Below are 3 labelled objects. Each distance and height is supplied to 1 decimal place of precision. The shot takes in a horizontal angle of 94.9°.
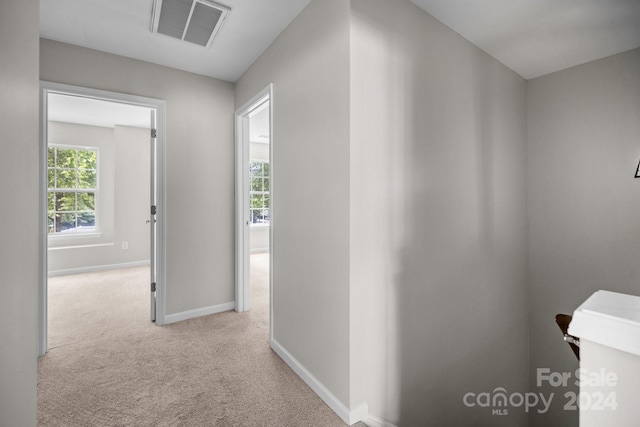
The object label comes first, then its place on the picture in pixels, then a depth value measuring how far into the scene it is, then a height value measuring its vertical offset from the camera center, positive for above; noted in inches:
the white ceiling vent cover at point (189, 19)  77.4 +55.5
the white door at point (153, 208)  113.0 +2.0
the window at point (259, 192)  277.8 +20.3
